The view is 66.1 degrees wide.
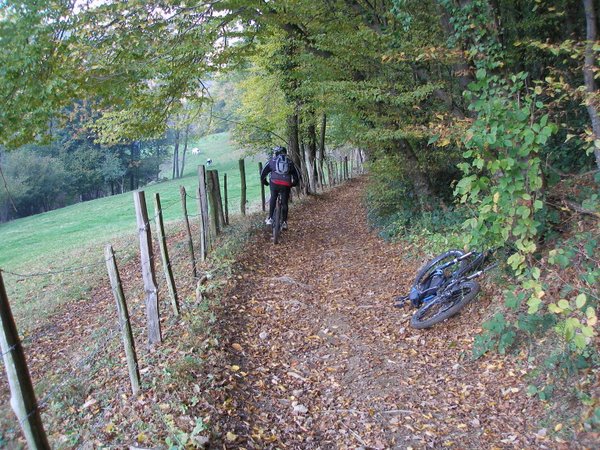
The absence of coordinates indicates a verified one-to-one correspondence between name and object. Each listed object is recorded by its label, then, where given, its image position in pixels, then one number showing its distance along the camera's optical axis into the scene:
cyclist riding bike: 9.94
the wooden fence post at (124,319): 4.52
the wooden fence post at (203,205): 8.98
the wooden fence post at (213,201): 9.87
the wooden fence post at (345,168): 28.47
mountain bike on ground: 5.86
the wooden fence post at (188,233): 7.66
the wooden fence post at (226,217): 11.70
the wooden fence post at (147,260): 5.35
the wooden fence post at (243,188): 13.59
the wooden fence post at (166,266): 6.13
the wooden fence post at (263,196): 13.91
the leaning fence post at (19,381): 2.67
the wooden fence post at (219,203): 10.38
